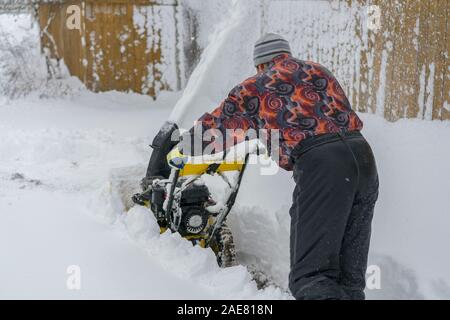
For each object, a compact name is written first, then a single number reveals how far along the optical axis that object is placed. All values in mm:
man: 3199
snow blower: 4371
